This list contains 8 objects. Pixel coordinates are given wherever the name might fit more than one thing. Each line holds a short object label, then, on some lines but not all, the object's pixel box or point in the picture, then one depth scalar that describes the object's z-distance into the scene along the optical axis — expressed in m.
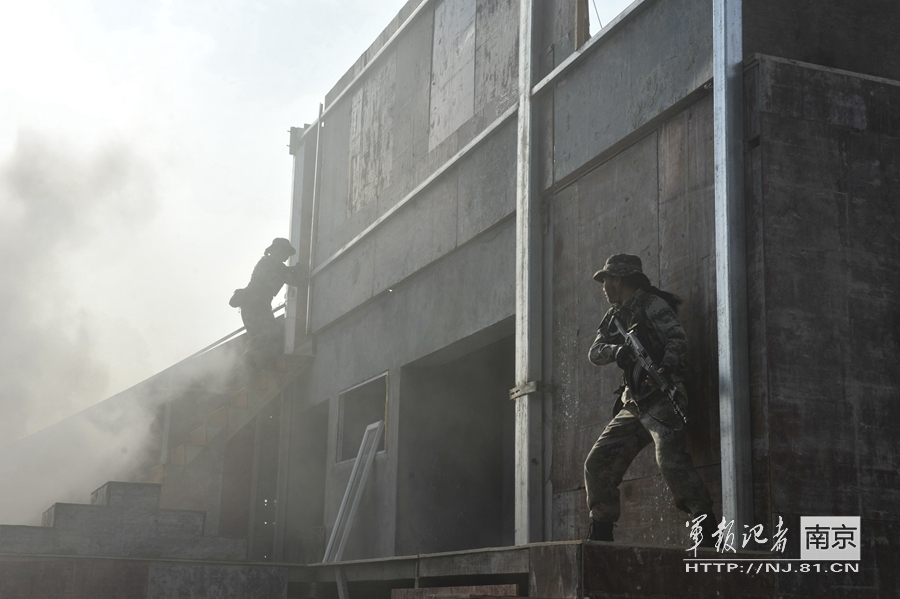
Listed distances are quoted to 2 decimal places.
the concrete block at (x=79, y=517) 12.16
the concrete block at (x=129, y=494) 12.49
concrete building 6.95
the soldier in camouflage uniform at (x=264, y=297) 15.82
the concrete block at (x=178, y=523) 12.58
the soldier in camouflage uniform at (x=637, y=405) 6.96
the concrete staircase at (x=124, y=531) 12.06
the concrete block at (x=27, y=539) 11.66
